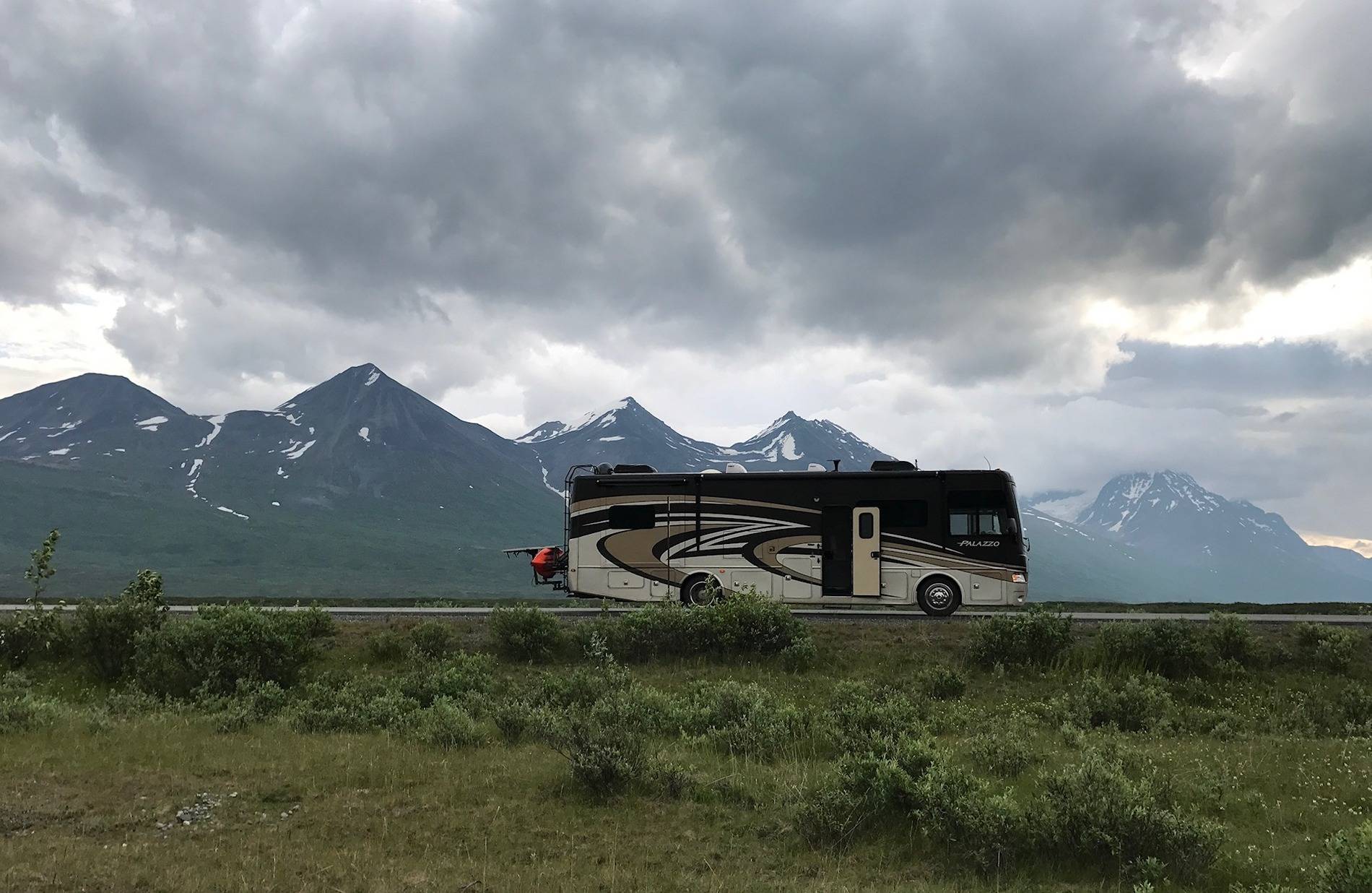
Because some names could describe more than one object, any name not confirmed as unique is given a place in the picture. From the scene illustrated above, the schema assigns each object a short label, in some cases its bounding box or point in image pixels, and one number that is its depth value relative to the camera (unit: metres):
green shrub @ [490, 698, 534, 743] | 12.74
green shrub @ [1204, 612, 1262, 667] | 17.83
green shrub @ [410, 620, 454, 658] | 19.75
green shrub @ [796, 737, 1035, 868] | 8.09
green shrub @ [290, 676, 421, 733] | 13.48
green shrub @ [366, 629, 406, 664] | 19.67
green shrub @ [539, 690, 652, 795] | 9.79
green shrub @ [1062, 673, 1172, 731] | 14.12
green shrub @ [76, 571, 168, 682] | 18.19
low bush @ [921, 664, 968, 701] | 16.50
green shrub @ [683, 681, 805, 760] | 12.21
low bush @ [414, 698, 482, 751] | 12.23
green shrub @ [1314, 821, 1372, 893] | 6.04
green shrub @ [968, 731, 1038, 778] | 10.64
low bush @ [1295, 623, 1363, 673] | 17.20
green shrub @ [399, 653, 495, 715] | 15.63
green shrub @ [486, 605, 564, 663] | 19.61
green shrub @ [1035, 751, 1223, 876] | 7.55
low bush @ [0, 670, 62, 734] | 12.78
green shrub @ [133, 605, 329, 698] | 16.22
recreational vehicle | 23.83
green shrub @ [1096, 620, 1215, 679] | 17.42
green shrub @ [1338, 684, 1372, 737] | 14.03
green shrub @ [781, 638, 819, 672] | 18.22
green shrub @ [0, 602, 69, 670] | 18.97
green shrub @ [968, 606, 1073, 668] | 18.08
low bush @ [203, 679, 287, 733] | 13.44
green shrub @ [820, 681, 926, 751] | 12.05
